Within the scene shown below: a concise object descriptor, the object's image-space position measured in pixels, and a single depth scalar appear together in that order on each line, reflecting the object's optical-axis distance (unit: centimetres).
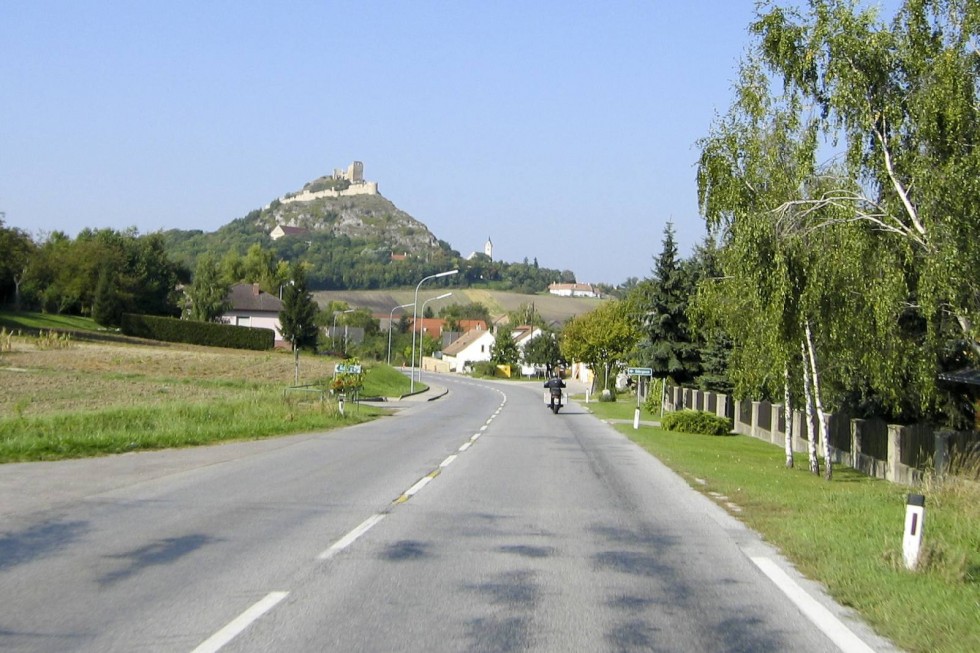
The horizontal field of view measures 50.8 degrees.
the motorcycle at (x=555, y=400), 4847
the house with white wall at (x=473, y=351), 14350
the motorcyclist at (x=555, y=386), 4858
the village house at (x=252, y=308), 12862
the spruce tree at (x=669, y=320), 5194
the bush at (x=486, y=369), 12181
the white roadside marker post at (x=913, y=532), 895
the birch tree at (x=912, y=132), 1596
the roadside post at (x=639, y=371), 3856
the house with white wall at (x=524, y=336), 12825
